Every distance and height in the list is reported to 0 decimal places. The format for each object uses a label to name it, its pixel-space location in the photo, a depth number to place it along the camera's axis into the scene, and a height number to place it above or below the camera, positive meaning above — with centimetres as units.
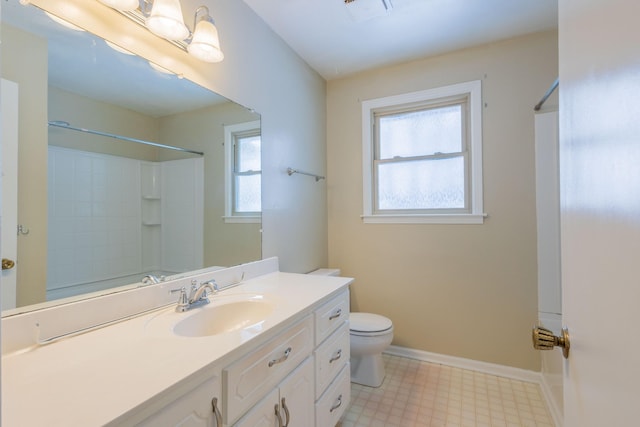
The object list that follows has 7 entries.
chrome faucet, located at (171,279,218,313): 122 -34
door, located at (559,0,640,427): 46 +0
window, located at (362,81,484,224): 227 +44
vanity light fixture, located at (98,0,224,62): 116 +76
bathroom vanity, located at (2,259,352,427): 66 -39
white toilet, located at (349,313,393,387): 201 -88
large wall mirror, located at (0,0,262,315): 93 +18
